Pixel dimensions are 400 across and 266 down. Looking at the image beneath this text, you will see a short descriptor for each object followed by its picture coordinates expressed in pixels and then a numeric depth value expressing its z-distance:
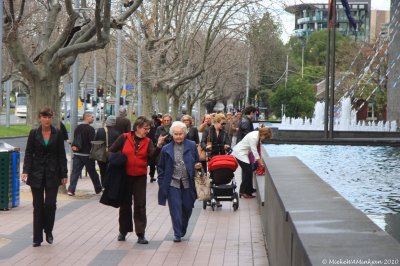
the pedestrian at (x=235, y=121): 26.37
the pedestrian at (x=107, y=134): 17.83
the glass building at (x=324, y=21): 139.73
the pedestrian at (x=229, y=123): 25.33
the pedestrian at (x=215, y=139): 16.91
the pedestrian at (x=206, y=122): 18.55
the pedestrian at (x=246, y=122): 19.02
